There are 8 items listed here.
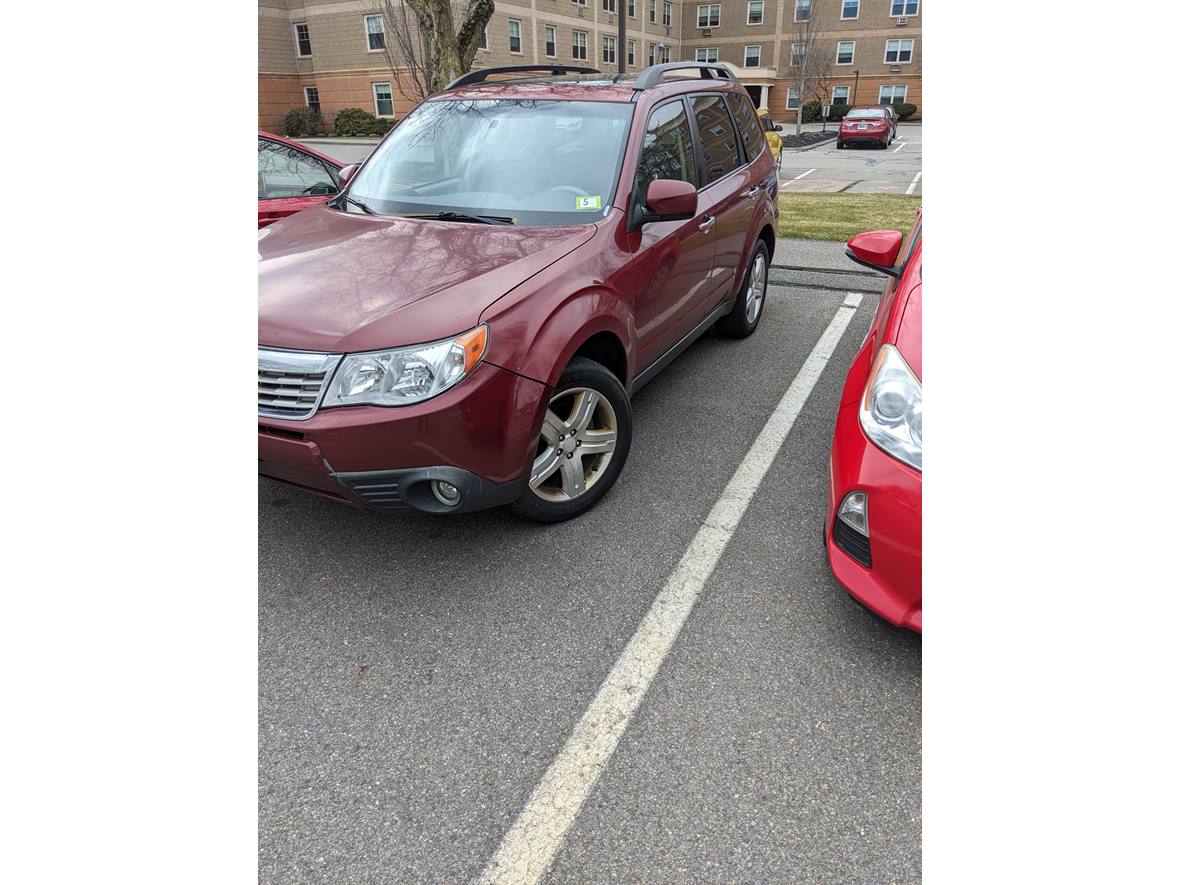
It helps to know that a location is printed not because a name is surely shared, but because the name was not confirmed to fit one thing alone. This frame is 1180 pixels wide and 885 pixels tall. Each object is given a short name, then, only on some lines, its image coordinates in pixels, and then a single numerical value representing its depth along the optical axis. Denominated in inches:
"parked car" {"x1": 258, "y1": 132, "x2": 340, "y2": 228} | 212.1
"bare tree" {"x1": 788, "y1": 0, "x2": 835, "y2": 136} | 1790.1
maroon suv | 98.3
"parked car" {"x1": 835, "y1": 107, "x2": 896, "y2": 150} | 1203.2
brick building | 1530.5
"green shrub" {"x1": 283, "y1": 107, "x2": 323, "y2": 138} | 1523.1
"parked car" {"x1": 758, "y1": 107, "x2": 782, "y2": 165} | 370.2
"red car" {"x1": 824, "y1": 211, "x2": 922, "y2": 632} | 84.7
